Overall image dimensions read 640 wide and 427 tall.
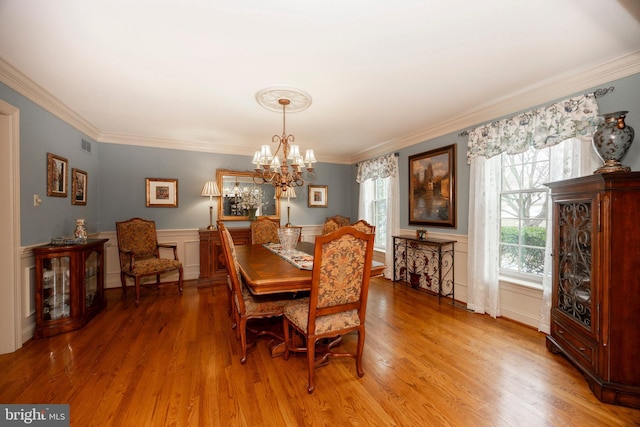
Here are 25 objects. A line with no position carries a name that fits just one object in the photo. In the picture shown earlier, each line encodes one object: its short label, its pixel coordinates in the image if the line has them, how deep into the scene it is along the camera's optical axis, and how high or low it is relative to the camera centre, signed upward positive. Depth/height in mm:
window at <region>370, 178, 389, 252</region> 4996 +38
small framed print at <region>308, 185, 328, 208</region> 5512 +314
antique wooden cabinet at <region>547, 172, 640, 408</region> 1652 -493
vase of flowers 4725 +180
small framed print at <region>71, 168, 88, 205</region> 3262 +311
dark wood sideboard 4281 -771
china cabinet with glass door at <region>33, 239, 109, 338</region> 2523 -785
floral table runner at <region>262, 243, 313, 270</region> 2253 -455
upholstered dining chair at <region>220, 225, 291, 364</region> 2080 -767
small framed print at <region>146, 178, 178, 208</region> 4320 +303
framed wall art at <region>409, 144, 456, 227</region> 3549 +340
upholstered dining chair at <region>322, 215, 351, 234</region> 5421 -169
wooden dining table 1830 -473
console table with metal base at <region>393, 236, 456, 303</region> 3590 -794
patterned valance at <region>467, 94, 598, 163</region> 2281 +812
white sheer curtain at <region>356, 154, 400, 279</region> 4492 +326
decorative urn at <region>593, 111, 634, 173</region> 1866 +505
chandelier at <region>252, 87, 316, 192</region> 2590 +613
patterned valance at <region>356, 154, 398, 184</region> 4527 +787
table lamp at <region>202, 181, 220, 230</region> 4430 +351
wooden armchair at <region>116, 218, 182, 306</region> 3535 -600
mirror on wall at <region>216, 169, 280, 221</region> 4715 +304
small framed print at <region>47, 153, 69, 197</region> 2760 +390
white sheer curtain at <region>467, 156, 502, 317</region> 3012 -269
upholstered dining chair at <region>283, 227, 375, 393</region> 1721 -544
